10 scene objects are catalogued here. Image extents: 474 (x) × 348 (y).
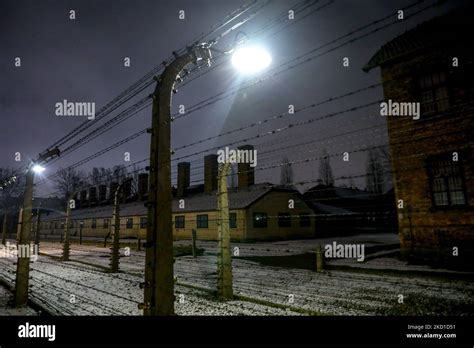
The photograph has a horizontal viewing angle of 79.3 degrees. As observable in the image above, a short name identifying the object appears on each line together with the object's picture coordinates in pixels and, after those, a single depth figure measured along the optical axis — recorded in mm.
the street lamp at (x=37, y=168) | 8359
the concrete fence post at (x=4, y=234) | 30453
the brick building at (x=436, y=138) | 10266
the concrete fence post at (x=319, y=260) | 9750
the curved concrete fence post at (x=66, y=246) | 14278
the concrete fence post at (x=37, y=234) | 19709
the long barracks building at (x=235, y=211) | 26234
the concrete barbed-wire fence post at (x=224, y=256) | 6289
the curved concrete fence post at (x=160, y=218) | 3826
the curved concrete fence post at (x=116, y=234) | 10789
